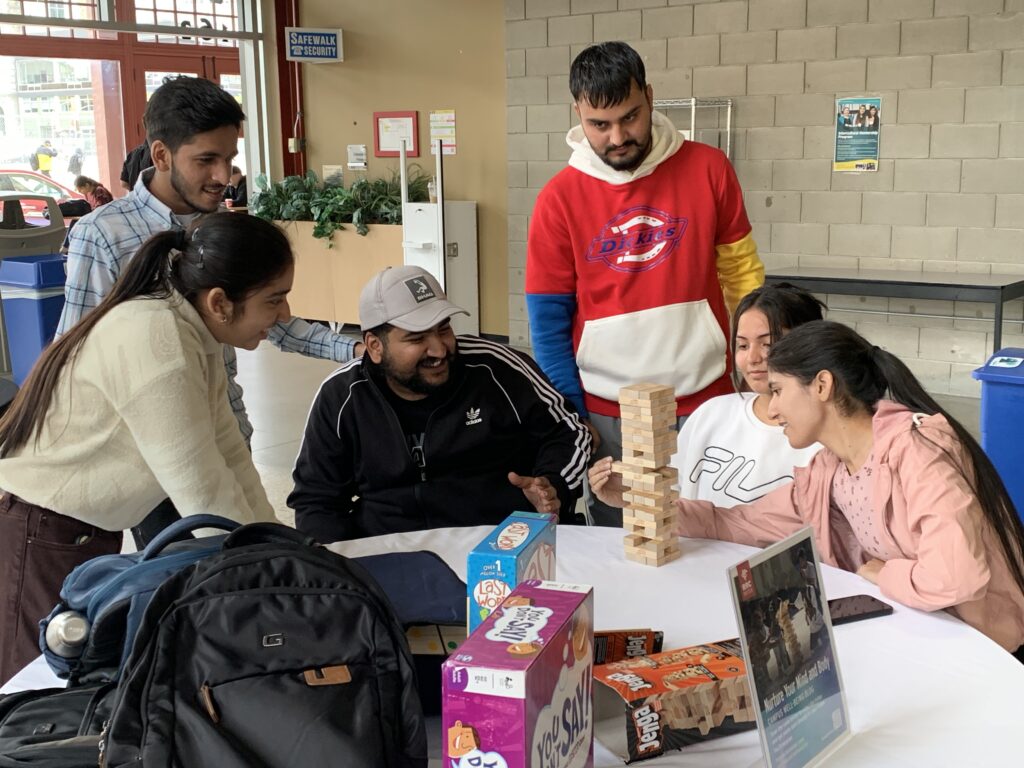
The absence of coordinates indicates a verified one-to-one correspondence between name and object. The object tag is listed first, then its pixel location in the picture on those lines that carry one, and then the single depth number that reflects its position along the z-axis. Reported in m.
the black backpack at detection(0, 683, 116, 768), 1.09
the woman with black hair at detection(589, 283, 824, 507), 2.25
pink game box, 0.93
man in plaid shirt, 2.31
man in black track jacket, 2.31
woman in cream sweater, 1.60
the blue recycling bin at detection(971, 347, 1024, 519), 3.12
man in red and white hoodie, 2.54
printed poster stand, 1.12
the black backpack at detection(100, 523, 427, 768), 1.04
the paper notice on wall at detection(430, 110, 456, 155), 8.23
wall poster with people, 5.95
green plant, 8.24
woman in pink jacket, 1.60
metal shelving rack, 6.42
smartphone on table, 1.58
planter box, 8.18
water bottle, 1.24
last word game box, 1.24
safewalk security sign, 8.57
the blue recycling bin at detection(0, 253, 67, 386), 5.12
